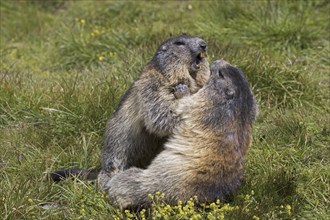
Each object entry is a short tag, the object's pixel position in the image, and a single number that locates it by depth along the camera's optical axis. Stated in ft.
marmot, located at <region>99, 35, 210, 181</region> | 34.06
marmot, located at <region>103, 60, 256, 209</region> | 30.73
